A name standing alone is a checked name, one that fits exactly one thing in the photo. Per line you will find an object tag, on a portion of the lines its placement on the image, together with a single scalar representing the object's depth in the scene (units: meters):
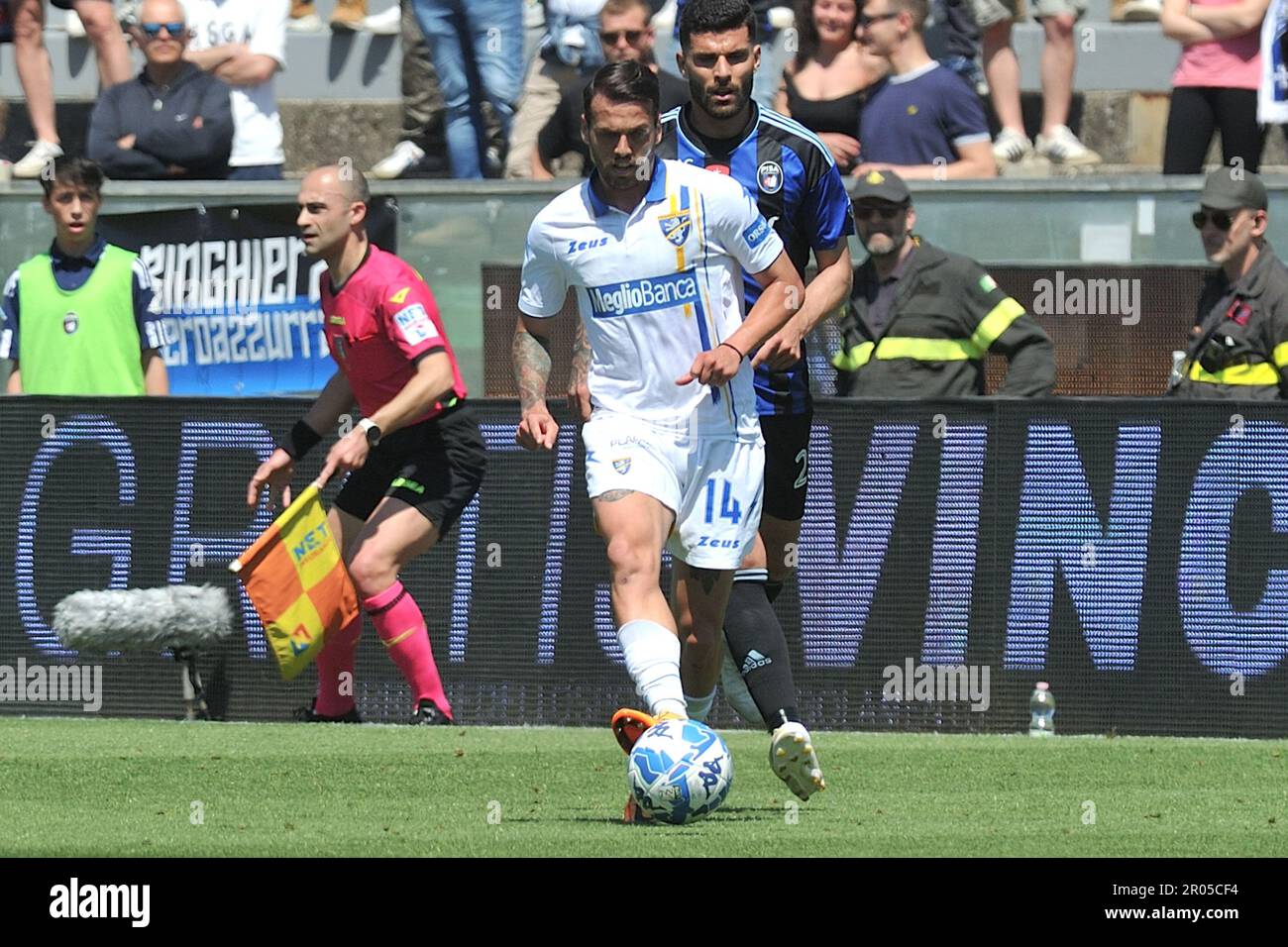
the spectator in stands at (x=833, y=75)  13.01
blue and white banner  13.34
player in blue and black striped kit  8.31
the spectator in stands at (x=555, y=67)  13.78
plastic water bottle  10.91
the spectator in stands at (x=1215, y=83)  12.87
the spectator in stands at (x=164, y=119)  13.93
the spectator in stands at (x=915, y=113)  12.80
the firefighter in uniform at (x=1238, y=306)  11.05
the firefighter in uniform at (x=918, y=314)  11.48
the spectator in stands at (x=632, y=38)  12.44
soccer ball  7.30
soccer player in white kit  7.71
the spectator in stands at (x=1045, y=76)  13.89
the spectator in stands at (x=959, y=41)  14.09
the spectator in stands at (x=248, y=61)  14.39
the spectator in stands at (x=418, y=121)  14.74
